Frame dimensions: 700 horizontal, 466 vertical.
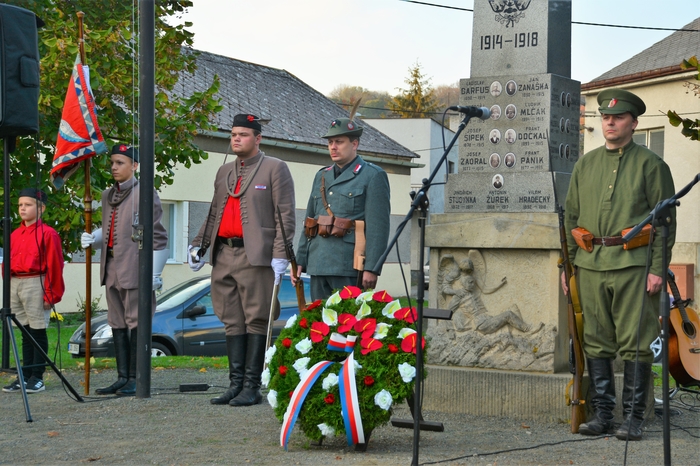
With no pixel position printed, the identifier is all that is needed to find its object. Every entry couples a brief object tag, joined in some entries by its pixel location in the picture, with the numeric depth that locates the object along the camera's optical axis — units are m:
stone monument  6.83
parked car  11.78
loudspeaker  6.92
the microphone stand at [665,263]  4.50
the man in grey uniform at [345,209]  6.86
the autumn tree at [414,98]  61.38
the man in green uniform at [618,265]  5.99
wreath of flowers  5.37
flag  8.02
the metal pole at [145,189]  7.62
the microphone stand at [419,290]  4.91
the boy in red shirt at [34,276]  8.22
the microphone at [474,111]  5.36
